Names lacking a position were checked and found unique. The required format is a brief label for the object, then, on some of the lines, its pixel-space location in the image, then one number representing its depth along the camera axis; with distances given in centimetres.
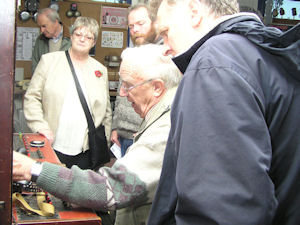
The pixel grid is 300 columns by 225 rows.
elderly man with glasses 167
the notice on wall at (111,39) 674
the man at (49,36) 474
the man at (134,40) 367
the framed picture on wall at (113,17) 669
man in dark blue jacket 96
